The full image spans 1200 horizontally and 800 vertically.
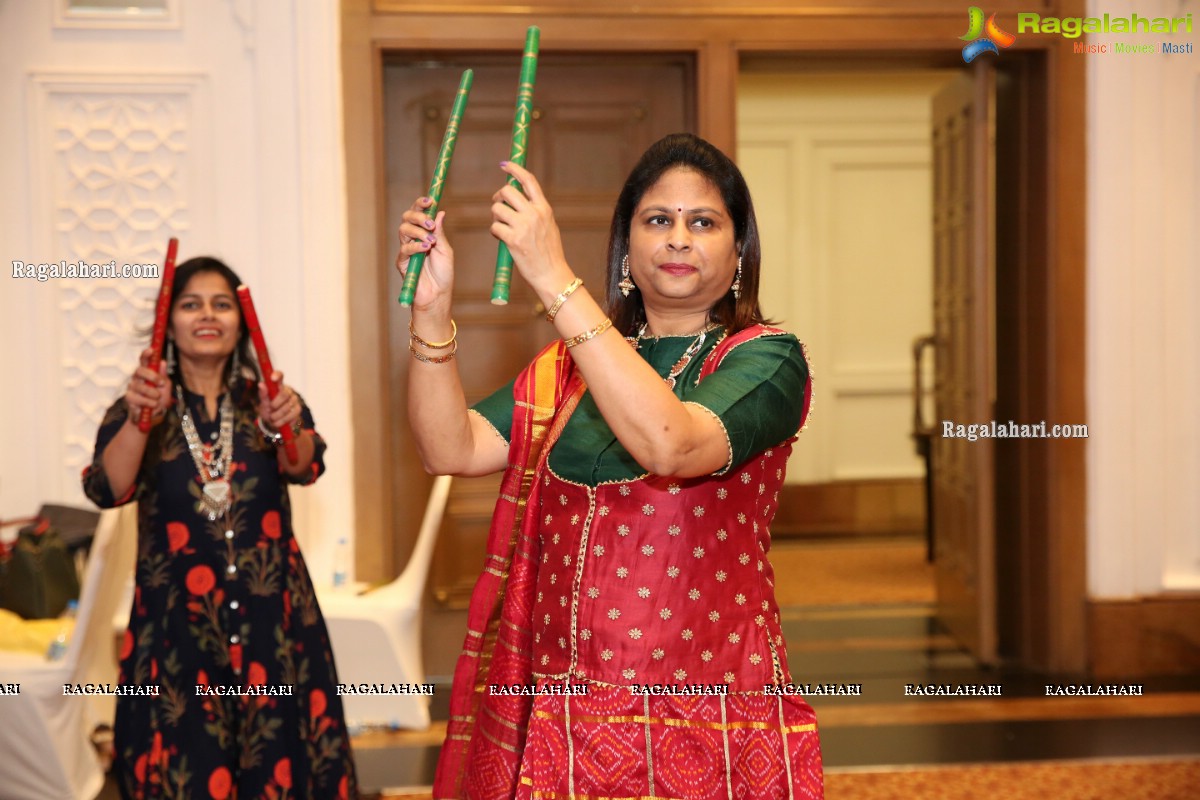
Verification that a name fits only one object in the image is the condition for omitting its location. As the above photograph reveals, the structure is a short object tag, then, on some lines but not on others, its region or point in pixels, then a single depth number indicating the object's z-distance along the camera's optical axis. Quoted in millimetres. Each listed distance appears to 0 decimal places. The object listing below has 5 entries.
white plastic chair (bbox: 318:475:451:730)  3725
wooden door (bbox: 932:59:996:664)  4305
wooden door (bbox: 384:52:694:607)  4270
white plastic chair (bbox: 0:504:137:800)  3008
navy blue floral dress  2551
